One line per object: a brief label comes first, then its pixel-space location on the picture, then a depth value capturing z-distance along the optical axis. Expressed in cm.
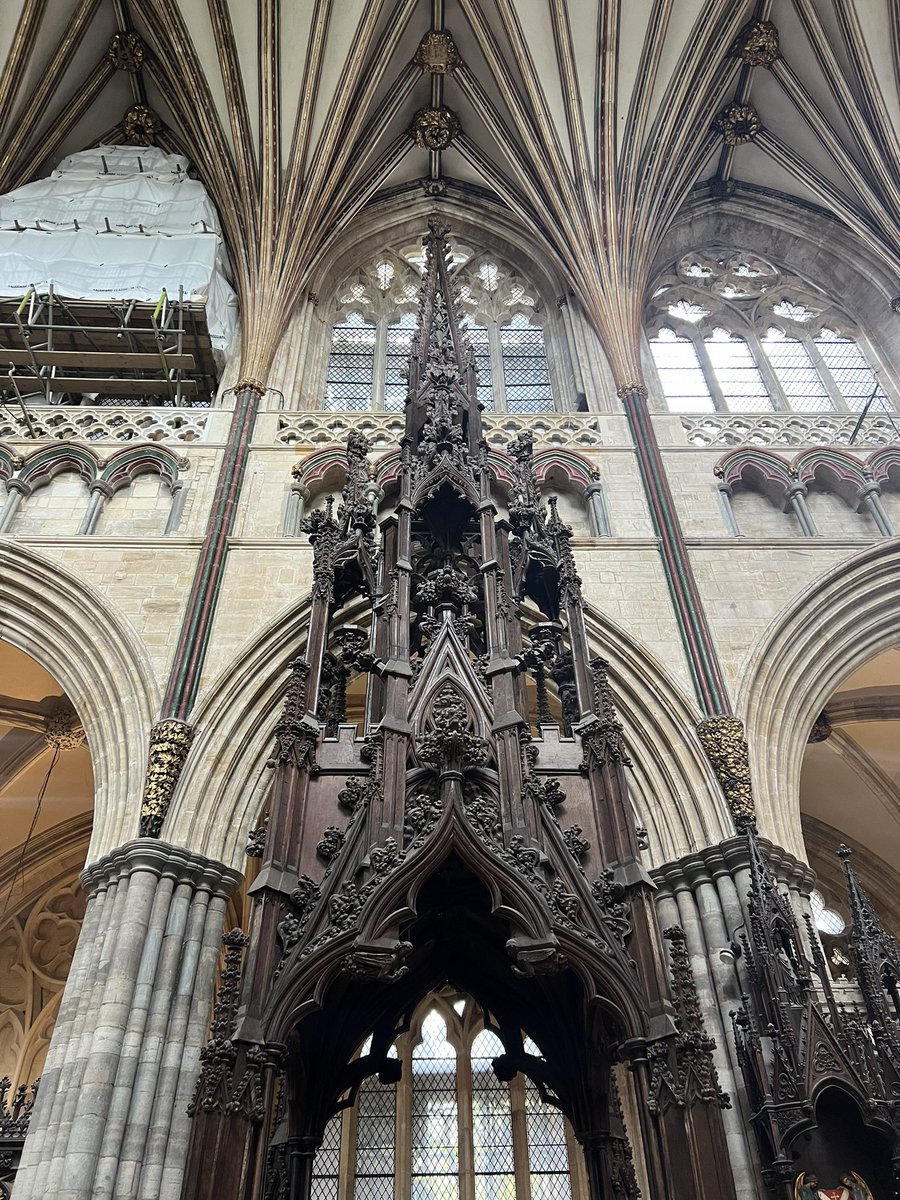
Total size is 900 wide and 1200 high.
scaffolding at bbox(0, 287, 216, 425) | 1161
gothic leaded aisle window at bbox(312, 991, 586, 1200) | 888
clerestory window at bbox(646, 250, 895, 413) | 1253
